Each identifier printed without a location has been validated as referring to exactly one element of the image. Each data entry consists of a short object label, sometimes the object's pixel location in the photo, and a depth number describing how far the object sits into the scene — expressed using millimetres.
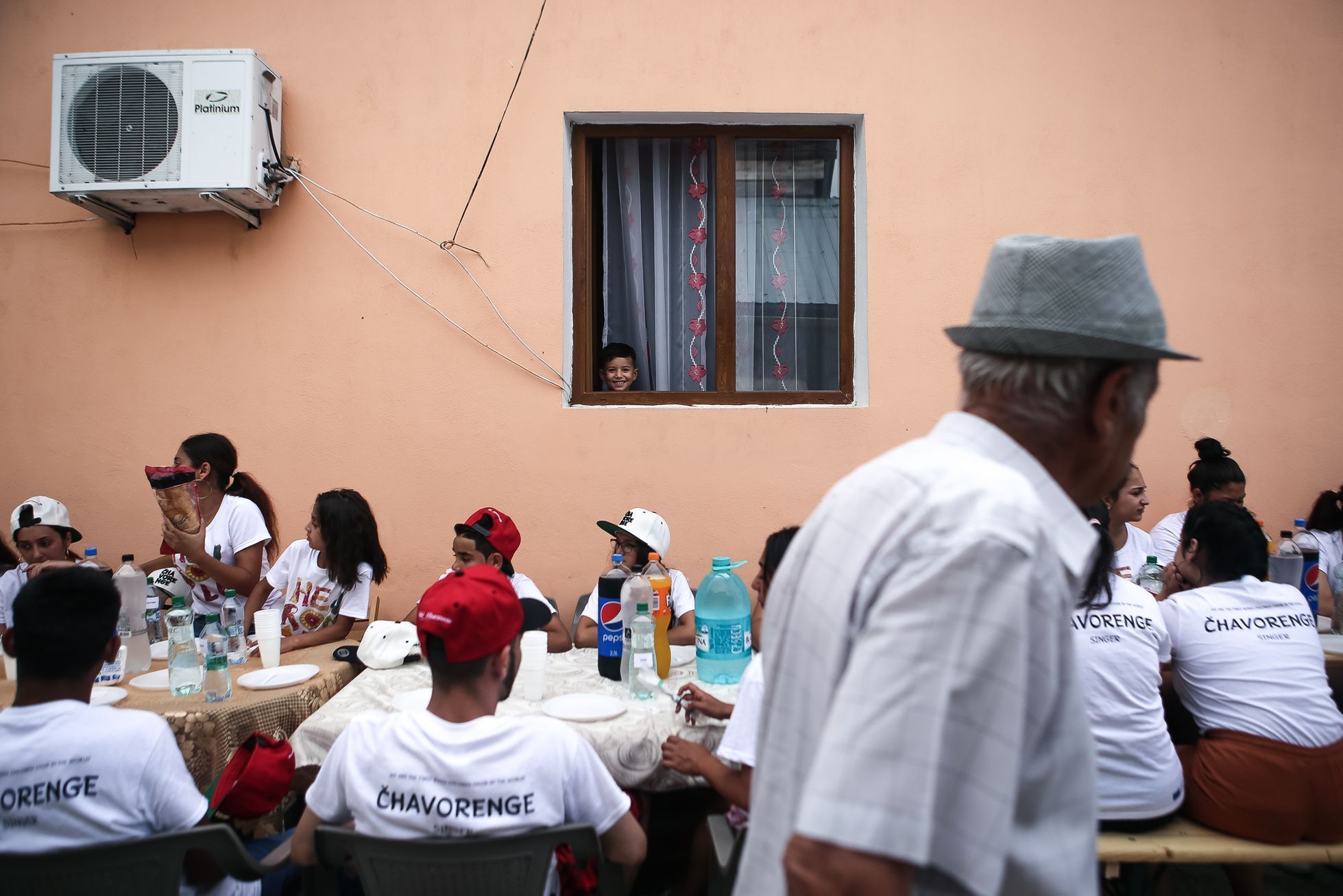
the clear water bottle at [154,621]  3857
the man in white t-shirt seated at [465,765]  1891
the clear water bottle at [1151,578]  4020
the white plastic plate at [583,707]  2746
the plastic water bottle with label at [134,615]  3371
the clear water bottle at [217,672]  2980
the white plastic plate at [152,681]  3166
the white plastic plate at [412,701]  2766
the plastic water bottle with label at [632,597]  3275
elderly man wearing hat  830
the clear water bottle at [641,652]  3012
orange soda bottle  3172
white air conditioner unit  4352
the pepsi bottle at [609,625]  3215
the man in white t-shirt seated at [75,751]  1879
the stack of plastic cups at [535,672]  2975
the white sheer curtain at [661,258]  5035
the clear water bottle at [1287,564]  4141
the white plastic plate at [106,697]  2951
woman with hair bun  4340
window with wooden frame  4914
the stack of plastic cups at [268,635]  3363
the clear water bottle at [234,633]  3492
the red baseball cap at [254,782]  2363
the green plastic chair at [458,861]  1833
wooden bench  2504
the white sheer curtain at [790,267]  4980
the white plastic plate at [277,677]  3135
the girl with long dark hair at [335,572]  3914
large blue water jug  3176
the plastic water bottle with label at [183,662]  3062
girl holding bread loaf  4078
